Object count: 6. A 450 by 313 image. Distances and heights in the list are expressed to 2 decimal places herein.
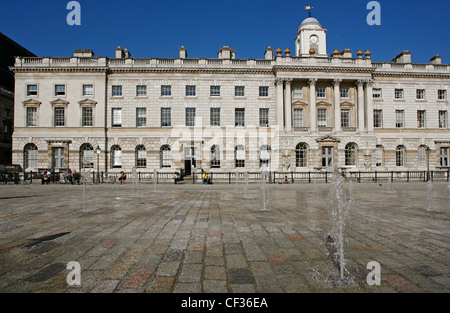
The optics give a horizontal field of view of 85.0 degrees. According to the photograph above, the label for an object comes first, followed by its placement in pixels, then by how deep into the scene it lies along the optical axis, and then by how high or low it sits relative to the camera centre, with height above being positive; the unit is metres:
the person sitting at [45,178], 23.69 -1.51
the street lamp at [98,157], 24.36 +0.58
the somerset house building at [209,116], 29.69 +5.73
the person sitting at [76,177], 23.80 -1.43
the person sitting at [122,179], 23.83 -1.65
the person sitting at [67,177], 24.34 -1.47
